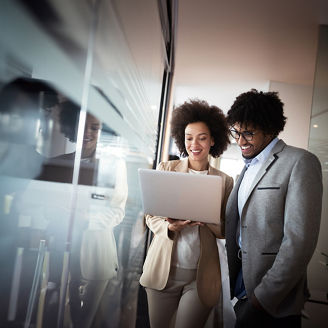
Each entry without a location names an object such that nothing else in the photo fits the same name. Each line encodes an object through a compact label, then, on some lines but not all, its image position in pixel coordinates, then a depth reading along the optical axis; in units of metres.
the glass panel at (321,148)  2.72
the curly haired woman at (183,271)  1.72
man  1.30
